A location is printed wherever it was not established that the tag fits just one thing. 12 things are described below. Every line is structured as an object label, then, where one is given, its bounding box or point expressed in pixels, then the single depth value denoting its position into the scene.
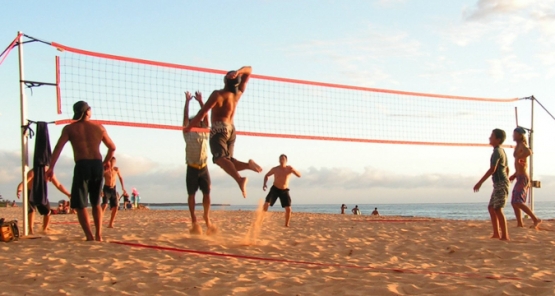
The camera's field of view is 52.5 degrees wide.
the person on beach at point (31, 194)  6.39
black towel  6.14
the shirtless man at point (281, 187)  8.73
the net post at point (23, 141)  6.05
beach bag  5.50
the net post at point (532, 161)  10.80
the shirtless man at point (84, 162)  5.45
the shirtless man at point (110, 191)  8.27
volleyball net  6.58
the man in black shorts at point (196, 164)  6.54
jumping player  5.48
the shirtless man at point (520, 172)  7.75
